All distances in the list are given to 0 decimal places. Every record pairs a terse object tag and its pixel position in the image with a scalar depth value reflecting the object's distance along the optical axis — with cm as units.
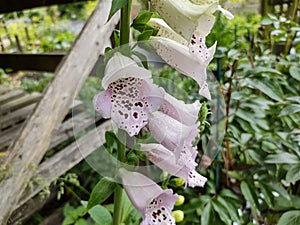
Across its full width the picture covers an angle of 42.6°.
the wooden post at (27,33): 366
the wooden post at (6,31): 354
